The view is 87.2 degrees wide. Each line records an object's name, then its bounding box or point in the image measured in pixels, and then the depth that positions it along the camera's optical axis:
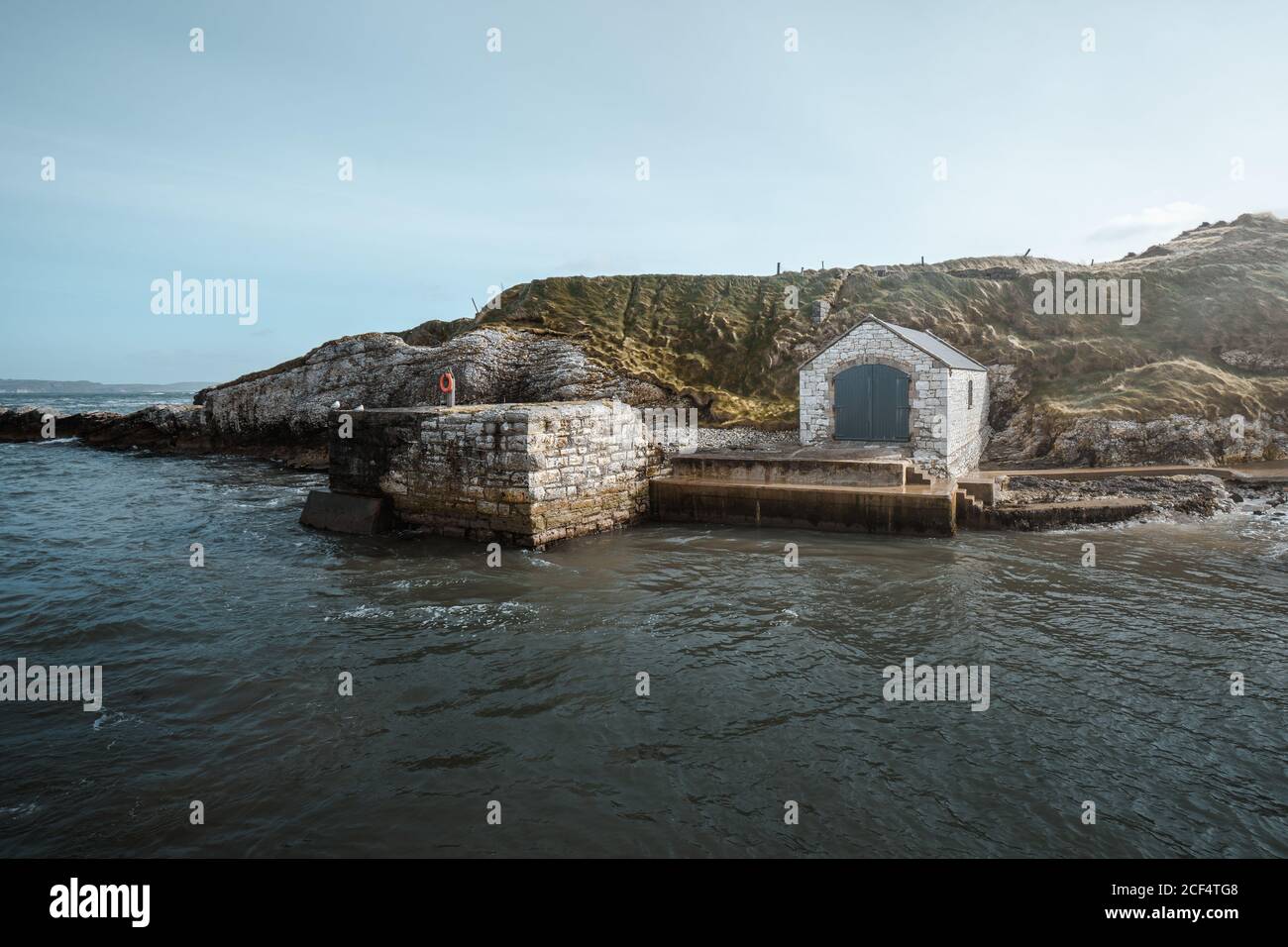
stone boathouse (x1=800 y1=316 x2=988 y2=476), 18.56
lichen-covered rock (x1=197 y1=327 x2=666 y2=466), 31.25
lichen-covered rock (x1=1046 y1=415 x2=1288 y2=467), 21.50
